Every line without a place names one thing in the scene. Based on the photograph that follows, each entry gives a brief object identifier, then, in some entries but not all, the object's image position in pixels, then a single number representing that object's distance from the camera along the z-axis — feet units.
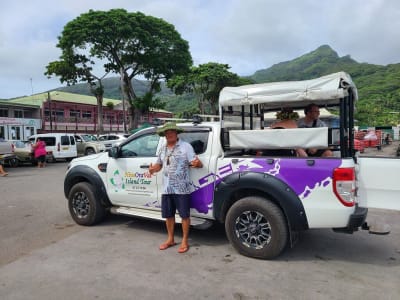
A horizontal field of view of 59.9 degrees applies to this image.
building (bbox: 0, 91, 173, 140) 120.26
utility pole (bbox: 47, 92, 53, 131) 129.74
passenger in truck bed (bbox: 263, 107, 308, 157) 14.50
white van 65.00
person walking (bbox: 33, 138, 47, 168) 55.72
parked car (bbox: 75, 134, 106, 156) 74.30
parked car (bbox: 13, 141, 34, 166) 59.02
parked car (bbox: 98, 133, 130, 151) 77.30
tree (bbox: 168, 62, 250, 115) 101.65
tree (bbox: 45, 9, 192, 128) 83.20
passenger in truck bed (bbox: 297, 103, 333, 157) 16.37
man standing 15.23
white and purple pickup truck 13.10
